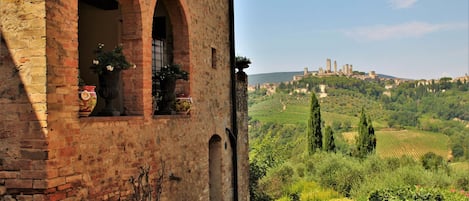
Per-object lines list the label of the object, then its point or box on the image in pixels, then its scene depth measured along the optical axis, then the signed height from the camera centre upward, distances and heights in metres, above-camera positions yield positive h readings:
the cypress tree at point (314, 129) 33.34 -2.42
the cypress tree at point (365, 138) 31.91 -2.99
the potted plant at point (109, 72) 6.15 +0.34
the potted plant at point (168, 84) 8.06 +0.23
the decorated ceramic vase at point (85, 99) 5.52 -0.01
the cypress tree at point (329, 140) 32.97 -3.20
